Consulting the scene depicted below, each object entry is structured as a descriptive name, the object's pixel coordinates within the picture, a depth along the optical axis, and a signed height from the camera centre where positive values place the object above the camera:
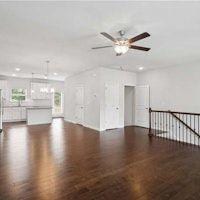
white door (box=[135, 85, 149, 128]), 8.05 -0.23
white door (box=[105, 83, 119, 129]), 7.52 -0.22
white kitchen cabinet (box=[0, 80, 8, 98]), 9.82 +0.90
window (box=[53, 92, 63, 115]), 12.36 -0.23
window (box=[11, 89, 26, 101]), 10.38 +0.39
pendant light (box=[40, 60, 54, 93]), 7.82 +1.54
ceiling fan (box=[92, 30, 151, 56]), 3.14 +1.13
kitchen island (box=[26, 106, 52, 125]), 8.89 -0.82
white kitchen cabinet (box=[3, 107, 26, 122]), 9.88 -0.82
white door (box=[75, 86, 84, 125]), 8.70 -0.22
